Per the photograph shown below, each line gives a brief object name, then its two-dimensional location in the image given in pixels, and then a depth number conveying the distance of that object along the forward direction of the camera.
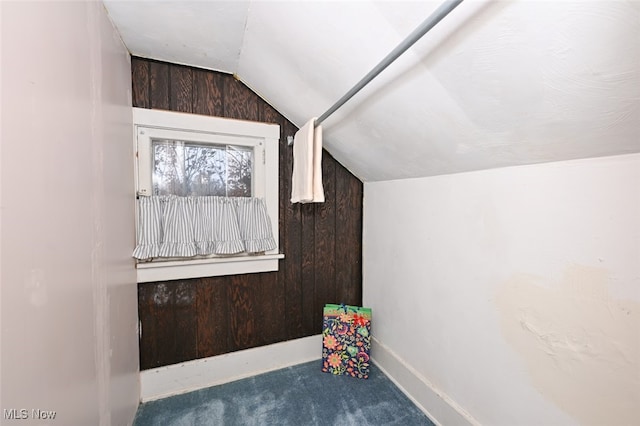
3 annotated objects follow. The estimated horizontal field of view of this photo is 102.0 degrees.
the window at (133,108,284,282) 1.55
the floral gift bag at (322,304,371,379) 1.81
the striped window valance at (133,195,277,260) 1.51
